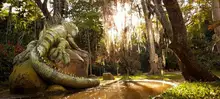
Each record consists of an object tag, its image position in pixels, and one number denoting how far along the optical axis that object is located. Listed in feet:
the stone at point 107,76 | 20.50
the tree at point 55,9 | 22.59
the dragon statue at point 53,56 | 13.26
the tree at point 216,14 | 14.19
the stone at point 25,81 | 12.71
